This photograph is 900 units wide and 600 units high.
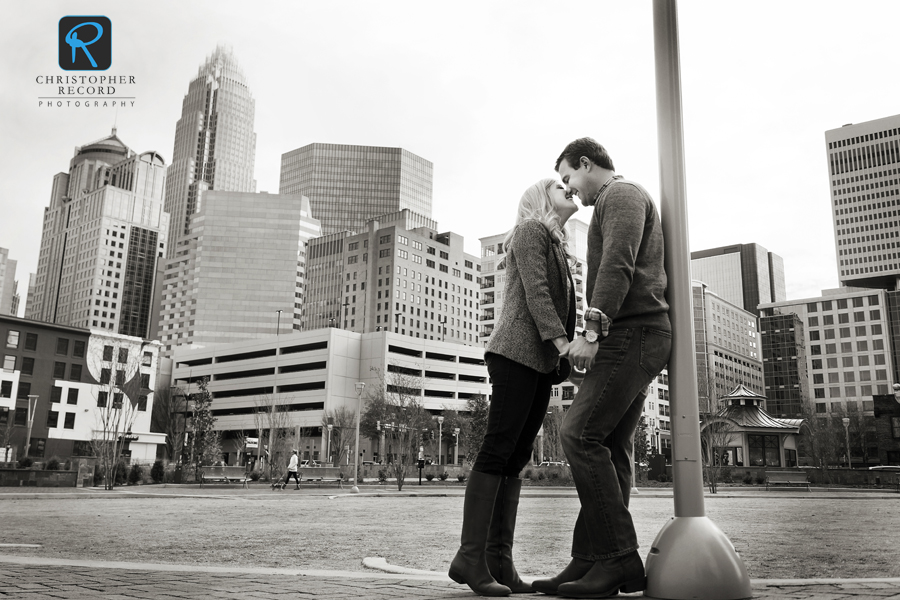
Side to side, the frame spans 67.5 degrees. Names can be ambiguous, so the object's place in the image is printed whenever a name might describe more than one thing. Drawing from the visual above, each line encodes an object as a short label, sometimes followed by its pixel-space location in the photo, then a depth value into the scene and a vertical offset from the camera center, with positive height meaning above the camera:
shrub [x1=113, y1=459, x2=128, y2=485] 28.12 -1.78
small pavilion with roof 37.00 +0.72
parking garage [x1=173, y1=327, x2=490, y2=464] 80.38 +7.60
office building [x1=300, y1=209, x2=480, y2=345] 111.88 +26.36
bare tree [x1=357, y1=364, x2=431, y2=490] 50.94 +2.01
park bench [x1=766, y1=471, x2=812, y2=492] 28.79 -1.37
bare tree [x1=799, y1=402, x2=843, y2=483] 59.56 +0.52
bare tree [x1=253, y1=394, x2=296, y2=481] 43.62 +0.50
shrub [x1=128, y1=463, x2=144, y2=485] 29.16 -1.87
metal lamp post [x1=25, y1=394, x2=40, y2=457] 47.57 +1.71
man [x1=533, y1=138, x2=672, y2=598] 2.76 +0.29
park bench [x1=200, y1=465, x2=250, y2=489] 36.50 -2.25
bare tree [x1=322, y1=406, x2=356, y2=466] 63.95 +0.65
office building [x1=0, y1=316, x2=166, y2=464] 51.50 +3.61
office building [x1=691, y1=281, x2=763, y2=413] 103.82 +16.43
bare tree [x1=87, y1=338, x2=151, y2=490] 25.12 +2.25
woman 3.01 +0.32
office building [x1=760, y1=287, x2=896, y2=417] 90.19 +13.56
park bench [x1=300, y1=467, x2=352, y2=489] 38.27 -2.20
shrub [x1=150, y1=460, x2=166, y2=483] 30.69 -1.81
